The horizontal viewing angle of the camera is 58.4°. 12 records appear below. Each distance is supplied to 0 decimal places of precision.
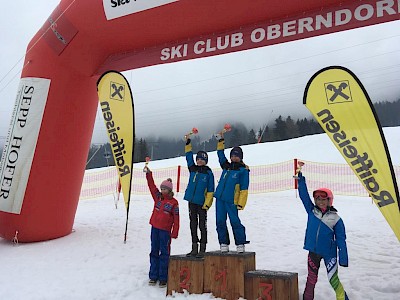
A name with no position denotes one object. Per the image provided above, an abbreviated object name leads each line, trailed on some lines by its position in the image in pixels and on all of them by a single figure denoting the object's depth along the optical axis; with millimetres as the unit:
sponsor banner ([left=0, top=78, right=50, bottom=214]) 6328
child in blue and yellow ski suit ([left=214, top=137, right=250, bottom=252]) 4340
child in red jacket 4570
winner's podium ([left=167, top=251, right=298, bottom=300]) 3656
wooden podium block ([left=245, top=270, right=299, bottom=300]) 3596
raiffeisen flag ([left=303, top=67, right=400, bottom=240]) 3508
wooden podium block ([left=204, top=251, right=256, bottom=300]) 3896
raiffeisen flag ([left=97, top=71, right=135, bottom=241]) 5738
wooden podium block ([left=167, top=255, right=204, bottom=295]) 4176
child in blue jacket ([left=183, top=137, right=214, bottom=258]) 4664
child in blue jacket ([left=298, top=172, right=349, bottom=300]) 3523
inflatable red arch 5605
